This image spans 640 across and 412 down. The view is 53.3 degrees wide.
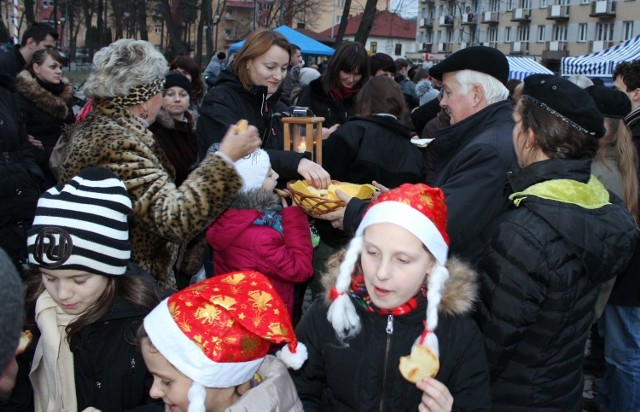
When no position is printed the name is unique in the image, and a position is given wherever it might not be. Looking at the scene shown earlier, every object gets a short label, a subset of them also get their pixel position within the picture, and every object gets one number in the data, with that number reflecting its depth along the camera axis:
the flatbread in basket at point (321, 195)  3.05
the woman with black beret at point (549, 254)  2.36
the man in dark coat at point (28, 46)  7.45
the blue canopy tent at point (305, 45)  17.31
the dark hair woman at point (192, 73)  6.99
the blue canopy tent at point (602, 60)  13.60
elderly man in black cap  2.76
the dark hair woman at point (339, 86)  5.20
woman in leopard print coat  2.85
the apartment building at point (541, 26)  49.03
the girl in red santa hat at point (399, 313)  2.24
